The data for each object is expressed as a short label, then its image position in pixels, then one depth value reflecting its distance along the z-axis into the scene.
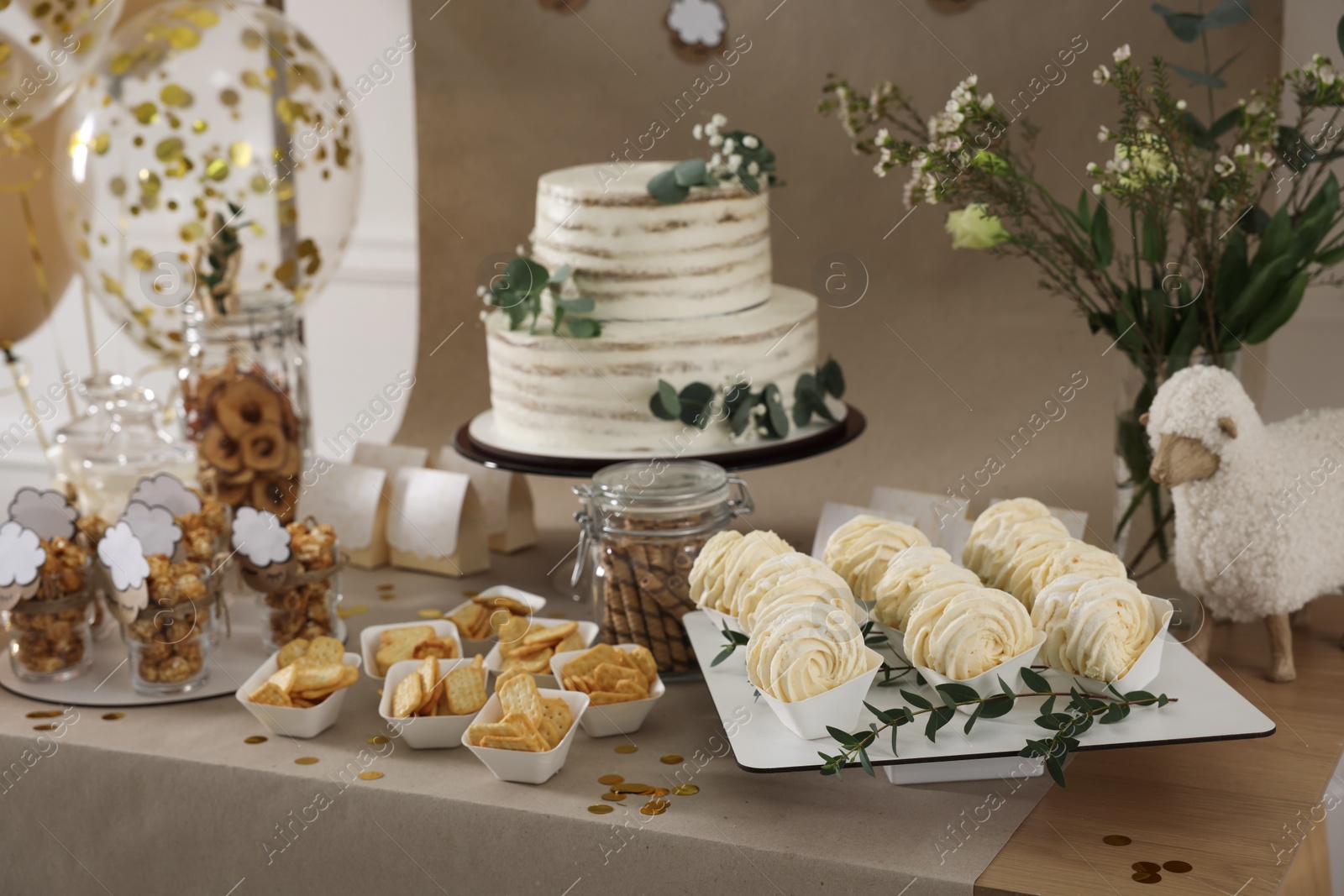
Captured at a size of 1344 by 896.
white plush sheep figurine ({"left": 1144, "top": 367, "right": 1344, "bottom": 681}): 1.26
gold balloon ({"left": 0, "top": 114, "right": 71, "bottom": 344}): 2.07
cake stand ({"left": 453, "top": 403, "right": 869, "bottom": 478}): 1.57
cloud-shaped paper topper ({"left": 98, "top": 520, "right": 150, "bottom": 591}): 1.28
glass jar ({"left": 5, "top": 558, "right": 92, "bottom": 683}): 1.34
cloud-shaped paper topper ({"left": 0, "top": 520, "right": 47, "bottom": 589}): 1.31
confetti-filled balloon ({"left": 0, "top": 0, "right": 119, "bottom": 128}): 1.75
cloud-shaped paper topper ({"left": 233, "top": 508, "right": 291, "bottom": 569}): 1.38
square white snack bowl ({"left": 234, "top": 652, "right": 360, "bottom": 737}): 1.23
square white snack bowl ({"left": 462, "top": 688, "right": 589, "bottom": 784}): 1.12
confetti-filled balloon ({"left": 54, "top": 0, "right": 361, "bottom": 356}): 2.03
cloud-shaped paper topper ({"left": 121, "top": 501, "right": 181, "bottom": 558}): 1.36
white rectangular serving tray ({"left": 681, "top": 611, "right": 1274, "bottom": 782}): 1.03
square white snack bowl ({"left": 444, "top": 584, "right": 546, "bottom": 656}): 1.50
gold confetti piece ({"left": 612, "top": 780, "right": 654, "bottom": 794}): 1.14
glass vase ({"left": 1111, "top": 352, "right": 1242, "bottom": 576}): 1.45
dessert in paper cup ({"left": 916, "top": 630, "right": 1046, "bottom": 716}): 1.05
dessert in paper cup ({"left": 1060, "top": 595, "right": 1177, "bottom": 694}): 1.06
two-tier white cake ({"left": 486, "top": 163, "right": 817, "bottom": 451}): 1.60
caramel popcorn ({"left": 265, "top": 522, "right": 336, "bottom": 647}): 1.41
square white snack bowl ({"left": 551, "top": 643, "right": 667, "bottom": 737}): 1.23
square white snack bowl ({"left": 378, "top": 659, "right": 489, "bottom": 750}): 1.20
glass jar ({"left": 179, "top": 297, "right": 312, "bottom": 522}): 1.67
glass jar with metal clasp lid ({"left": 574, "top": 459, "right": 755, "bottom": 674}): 1.34
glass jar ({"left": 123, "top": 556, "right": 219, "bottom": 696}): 1.29
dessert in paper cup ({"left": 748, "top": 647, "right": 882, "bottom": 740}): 1.03
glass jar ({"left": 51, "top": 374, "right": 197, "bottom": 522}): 1.65
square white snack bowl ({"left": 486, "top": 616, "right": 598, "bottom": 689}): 1.35
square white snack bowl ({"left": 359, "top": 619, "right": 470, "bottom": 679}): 1.35
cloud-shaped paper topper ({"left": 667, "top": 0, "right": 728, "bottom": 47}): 2.46
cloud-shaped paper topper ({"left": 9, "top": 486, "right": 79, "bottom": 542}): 1.43
